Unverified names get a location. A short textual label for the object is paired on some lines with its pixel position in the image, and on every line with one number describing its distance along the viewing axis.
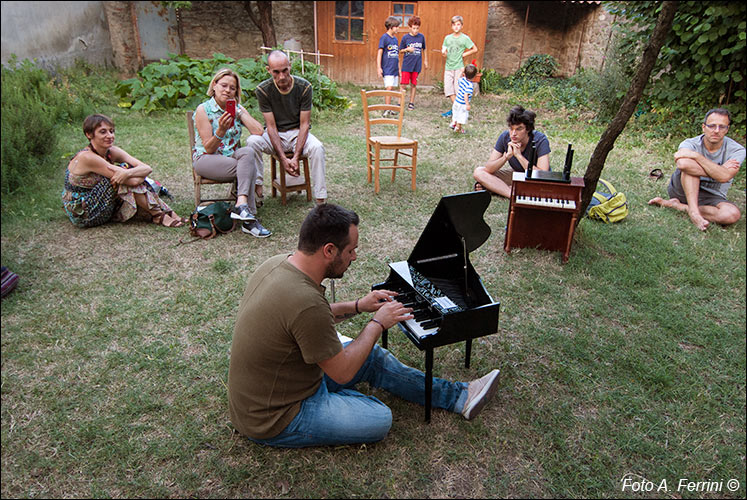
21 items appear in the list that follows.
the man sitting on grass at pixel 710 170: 5.32
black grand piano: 2.59
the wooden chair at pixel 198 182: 5.28
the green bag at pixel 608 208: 5.48
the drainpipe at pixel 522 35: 14.50
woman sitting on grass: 4.81
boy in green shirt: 10.28
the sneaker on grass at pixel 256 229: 5.08
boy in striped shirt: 8.89
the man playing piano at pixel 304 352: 2.22
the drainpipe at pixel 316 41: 13.73
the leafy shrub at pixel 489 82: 13.08
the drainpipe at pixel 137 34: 12.79
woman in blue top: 5.11
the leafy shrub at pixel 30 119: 5.83
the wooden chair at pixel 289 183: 5.76
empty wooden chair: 6.14
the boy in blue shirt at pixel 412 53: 10.53
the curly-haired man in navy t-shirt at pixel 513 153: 5.19
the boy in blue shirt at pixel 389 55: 10.36
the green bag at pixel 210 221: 5.05
